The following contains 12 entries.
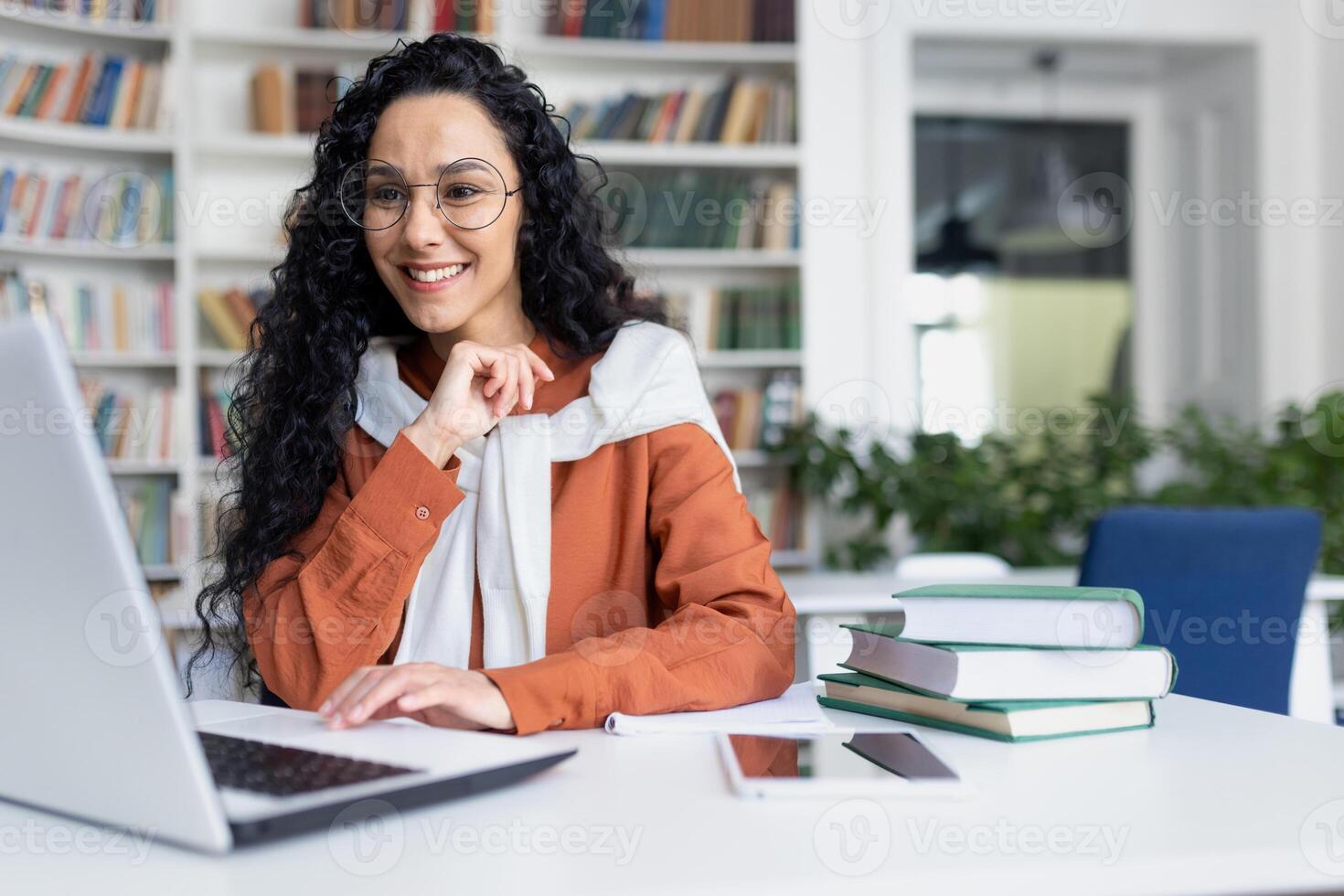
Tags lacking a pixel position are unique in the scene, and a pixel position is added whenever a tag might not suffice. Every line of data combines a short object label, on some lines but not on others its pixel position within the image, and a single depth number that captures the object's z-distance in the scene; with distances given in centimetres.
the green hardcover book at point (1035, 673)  101
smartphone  81
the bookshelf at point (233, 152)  397
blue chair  204
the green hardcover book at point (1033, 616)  103
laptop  61
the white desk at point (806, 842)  66
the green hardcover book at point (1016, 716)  99
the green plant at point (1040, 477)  383
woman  130
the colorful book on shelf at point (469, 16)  416
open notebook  104
